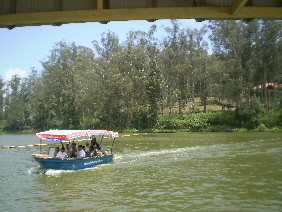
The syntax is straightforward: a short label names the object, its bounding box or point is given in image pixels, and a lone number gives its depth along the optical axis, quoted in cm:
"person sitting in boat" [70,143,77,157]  1862
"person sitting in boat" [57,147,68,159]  1769
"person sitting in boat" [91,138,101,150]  2069
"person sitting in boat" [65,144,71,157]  1853
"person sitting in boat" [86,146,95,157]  1942
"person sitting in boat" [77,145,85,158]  1856
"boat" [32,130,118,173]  1702
